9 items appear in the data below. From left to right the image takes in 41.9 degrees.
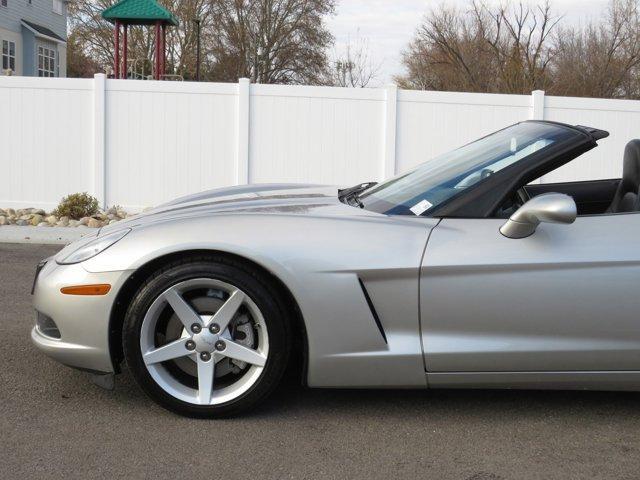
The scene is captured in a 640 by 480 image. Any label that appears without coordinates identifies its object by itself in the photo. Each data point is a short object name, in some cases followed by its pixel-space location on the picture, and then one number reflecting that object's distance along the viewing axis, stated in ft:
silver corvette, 11.43
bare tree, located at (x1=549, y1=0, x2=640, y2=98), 92.53
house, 111.86
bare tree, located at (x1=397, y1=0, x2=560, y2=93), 89.04
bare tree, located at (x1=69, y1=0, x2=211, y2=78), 157.38
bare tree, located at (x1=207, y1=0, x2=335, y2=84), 153.38
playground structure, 68.59
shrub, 39.17
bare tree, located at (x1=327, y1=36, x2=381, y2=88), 124.88
